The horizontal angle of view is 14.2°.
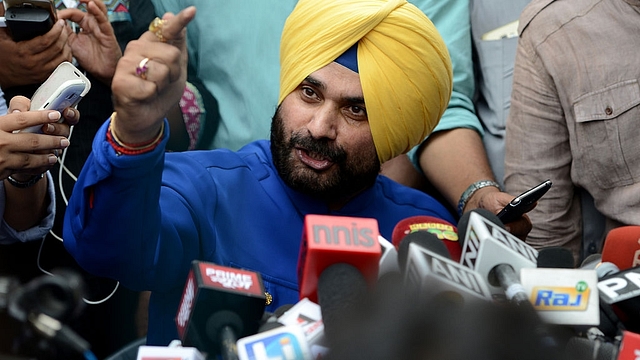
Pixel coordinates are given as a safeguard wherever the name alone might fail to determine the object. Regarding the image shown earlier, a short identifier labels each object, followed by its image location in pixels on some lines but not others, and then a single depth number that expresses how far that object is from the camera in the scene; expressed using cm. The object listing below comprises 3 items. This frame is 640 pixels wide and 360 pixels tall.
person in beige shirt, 416
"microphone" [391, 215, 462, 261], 350
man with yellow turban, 380
